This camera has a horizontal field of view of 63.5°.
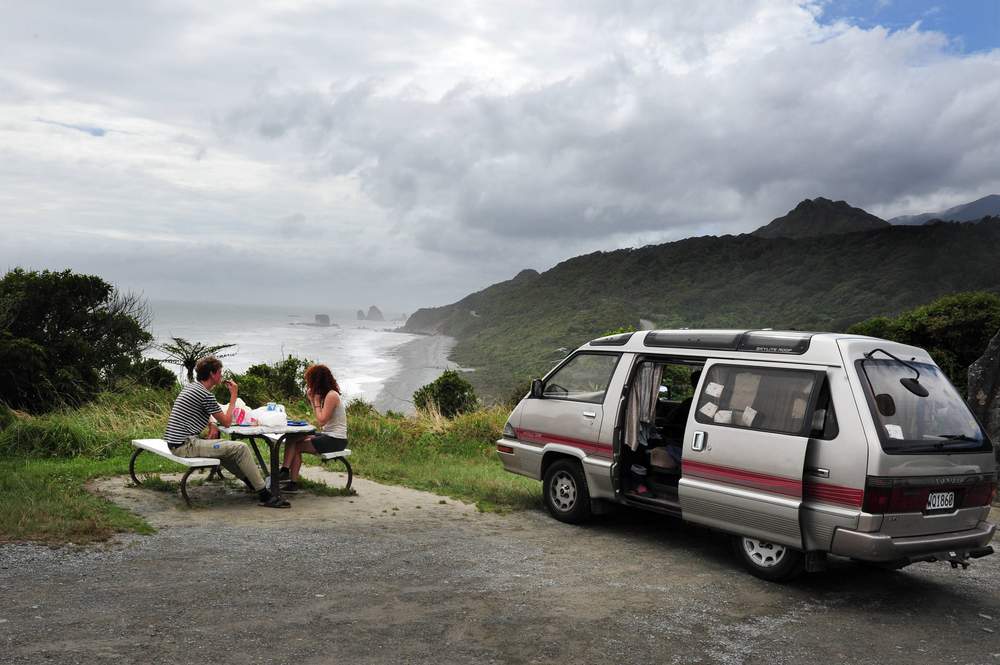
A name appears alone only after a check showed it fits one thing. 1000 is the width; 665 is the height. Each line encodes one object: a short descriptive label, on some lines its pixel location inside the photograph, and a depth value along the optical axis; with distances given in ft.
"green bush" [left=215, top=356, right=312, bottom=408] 61.52
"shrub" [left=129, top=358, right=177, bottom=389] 82.58
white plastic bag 30.01
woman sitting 31.50
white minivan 19.71
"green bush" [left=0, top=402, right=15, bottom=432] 42.32
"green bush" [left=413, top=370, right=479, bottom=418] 73.77
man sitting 28.71
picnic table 29.32
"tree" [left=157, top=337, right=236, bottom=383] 62.54
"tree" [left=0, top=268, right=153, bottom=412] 86.48
